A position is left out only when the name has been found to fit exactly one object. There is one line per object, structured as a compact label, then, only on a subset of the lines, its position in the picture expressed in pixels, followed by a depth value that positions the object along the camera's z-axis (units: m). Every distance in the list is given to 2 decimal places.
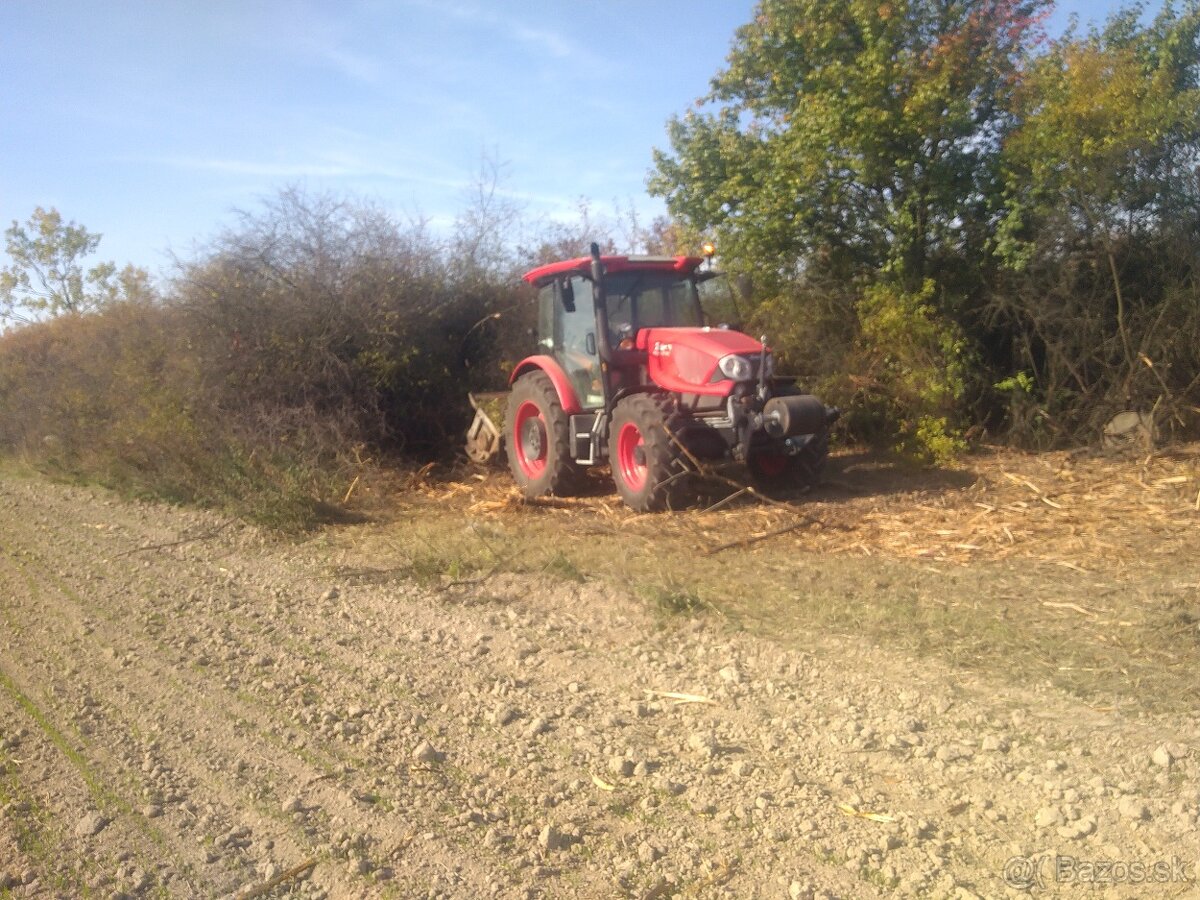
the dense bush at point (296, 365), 10.72
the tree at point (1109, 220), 10.48
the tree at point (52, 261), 26.88
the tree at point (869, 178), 11.20
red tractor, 8.43
